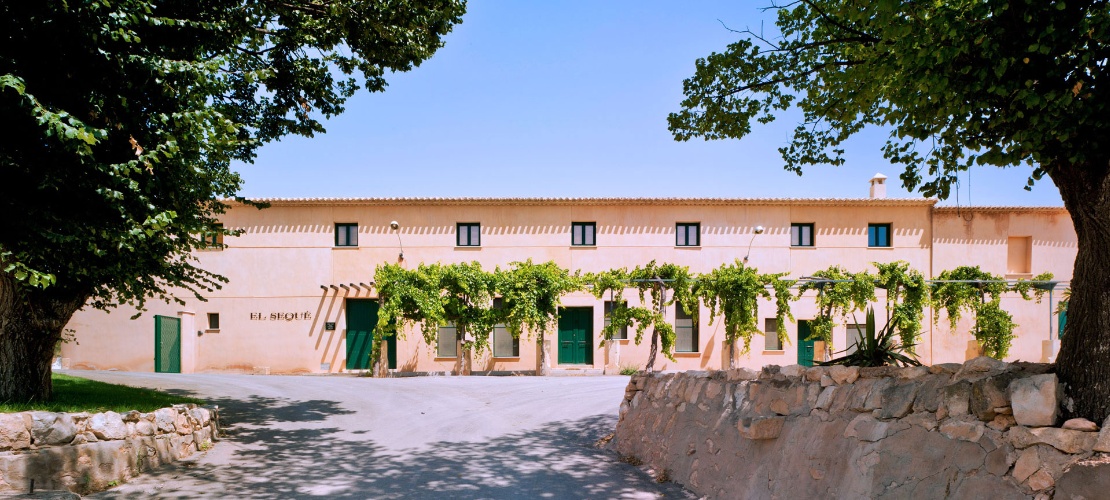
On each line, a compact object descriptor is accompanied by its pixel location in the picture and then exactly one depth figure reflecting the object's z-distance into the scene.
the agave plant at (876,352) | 5.69
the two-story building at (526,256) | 24.25
